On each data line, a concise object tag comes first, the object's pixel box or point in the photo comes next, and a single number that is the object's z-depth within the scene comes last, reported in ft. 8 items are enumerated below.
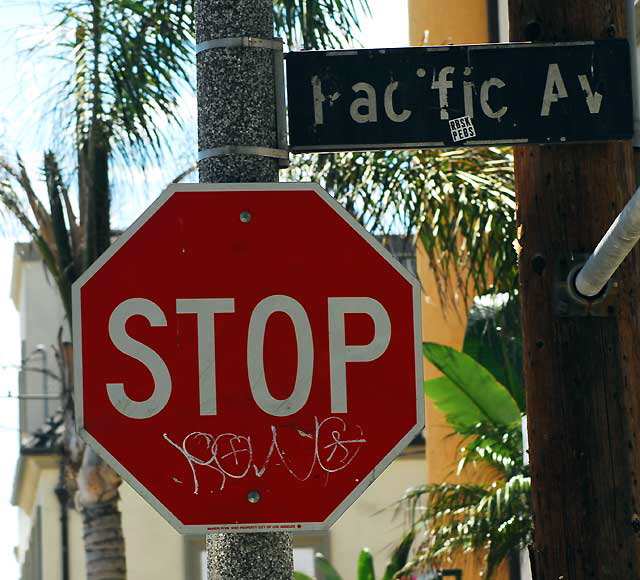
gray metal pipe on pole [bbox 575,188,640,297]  21.57
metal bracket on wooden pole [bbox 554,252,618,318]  25.32
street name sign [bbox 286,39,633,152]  24.85
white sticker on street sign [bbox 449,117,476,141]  24.89
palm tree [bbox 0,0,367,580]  65.60
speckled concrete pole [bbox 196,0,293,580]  20.67
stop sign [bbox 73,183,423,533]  19.25
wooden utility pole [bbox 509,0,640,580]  25.10
